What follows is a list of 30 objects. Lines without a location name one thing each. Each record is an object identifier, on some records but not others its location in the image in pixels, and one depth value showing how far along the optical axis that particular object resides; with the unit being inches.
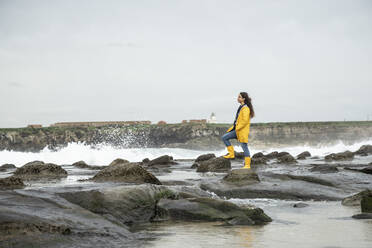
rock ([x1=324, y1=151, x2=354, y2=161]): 916.0
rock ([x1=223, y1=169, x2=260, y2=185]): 350.3
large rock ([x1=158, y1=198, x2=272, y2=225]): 207.9
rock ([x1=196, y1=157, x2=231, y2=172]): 579.2
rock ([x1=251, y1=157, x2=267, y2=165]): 708.2
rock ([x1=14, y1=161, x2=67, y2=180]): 472.7
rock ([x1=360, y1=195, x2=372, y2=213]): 219.8
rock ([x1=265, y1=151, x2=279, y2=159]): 1069.1
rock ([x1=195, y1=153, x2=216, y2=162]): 868.6
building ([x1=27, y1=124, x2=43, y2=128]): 3912.4
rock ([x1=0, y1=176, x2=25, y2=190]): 271.1
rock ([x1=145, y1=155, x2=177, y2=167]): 815.3
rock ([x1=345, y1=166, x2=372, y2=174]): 458.6
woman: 435.8
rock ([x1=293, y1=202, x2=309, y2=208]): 268.2
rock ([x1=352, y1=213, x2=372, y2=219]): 205.1
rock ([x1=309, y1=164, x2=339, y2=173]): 471.3
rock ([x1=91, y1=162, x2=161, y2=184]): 302.7
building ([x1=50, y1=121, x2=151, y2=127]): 3878.0
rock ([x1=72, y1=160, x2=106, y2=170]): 735.7
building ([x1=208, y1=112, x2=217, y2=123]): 4516.7
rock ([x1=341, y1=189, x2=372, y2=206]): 258.9
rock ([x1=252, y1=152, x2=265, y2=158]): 972.6
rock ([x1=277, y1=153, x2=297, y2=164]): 803.5
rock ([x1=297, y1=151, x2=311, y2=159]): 1121.7
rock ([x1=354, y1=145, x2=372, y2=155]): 1171.1
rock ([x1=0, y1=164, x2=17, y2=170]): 833.8
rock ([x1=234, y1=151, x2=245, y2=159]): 986.3
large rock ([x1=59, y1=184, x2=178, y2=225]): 208.5
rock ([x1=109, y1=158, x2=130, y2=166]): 662.5
